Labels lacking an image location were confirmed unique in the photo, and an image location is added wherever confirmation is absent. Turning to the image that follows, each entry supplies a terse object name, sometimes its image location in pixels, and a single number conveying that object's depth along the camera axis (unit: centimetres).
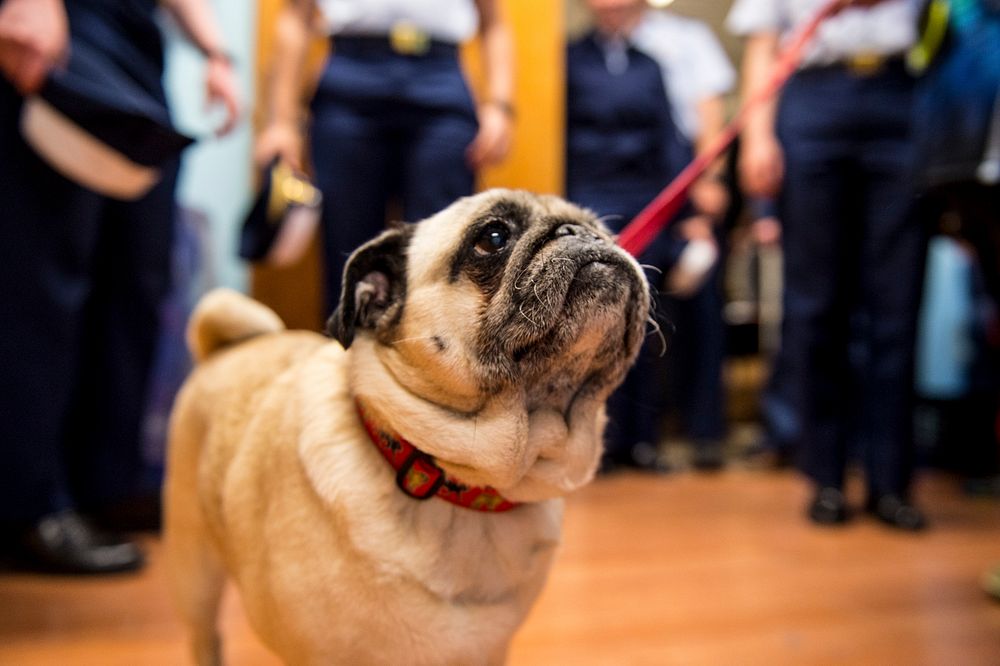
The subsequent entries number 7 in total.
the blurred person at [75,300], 204
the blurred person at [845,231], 261
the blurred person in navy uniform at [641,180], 366
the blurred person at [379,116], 216
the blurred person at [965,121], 182
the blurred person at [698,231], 399
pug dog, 103
